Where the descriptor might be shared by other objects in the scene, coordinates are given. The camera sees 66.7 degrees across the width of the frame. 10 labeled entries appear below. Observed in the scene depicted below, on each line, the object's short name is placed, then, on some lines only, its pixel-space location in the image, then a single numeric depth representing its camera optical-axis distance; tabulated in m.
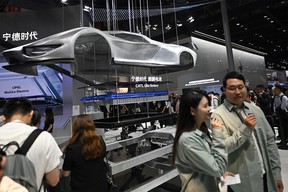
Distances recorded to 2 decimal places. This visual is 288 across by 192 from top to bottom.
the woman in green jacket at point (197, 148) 1.21
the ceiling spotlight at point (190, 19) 11.53
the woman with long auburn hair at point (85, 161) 1.99
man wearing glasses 1.41
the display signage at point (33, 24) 6.44
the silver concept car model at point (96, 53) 2.71
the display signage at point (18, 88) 6.93
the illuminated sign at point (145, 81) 3.95
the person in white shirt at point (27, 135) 1.46
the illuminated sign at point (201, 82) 10.97
